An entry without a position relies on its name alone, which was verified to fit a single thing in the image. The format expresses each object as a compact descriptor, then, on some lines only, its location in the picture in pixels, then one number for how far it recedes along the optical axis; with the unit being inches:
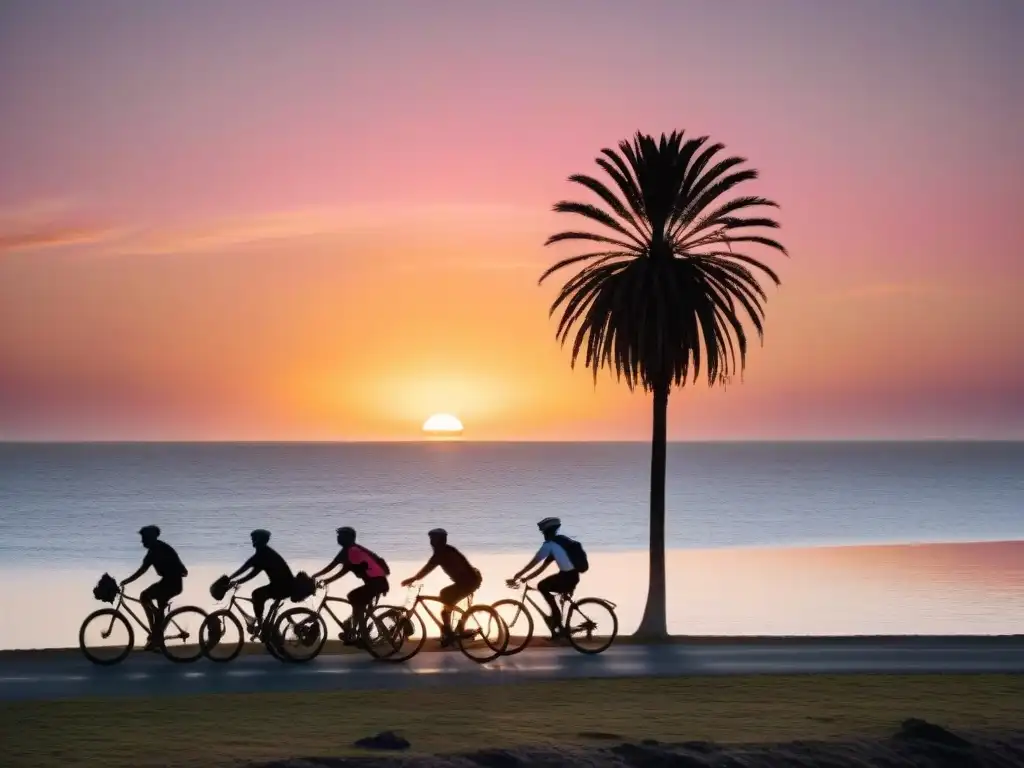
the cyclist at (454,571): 840.9
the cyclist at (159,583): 825.5
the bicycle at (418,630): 839.7
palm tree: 1143.0
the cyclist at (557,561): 860.6
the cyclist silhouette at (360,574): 835.4
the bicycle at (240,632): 827.4
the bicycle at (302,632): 831.7
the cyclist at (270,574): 823.7
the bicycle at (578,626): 880.3
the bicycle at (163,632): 821.2
